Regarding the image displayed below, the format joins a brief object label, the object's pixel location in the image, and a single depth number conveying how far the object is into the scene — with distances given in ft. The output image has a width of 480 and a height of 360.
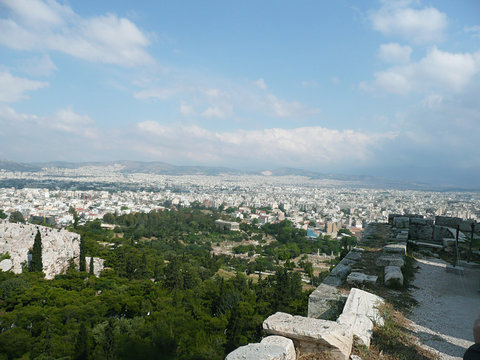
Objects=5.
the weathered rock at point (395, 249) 17.65
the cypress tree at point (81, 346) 29.71
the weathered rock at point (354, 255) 18.12
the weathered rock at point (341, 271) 15.05
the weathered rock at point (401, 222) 26.81
